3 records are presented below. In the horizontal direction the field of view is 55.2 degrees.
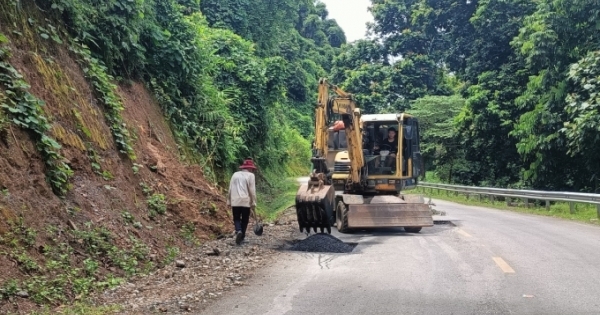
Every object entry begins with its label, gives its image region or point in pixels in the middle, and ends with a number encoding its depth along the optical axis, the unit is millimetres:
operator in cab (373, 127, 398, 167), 16219
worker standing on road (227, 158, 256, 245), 11805
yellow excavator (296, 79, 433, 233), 14047
